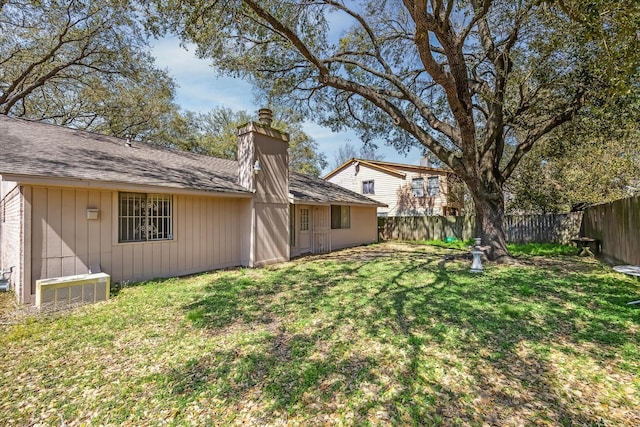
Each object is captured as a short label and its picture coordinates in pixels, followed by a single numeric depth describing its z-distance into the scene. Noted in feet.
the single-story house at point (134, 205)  17.87
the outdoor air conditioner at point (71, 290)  15.80
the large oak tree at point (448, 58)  19.88
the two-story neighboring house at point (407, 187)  64.95
